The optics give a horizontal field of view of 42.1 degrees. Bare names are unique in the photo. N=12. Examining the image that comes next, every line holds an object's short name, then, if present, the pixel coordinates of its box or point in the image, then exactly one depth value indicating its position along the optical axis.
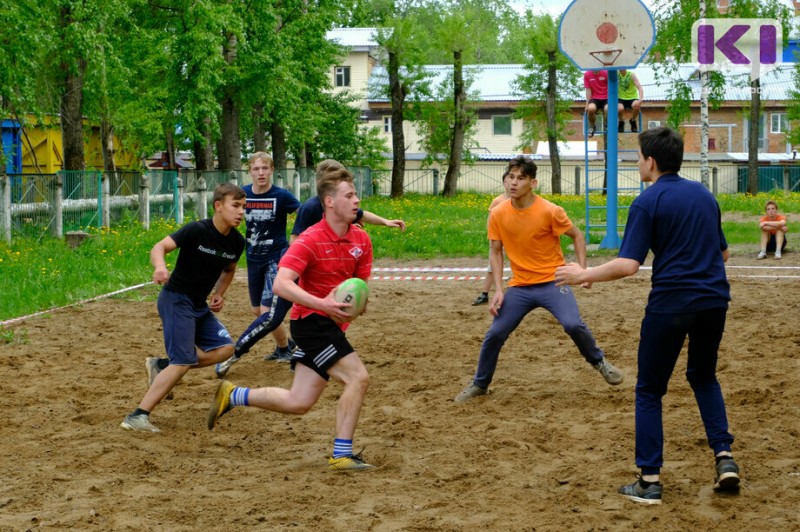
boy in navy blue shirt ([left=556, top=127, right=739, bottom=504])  5.38
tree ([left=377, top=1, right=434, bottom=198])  44.97
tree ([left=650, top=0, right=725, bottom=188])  42.81
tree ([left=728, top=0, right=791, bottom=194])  44.62
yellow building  40.88
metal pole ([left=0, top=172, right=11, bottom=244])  19.35
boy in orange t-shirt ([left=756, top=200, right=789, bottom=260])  18.00
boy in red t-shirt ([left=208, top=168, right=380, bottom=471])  6.23
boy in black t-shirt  7.28
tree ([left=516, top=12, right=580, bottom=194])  52.31
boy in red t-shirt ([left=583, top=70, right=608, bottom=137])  21.02
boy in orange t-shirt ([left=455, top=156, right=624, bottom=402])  8.08
